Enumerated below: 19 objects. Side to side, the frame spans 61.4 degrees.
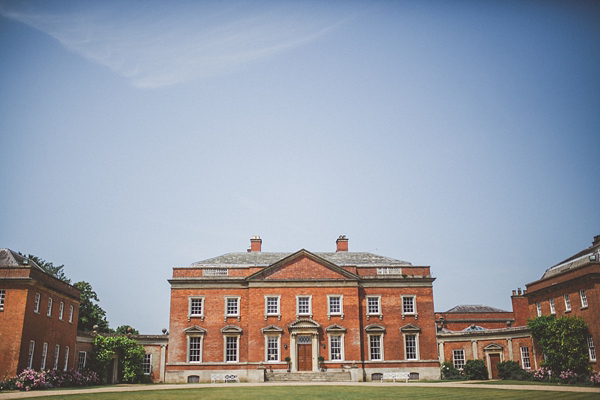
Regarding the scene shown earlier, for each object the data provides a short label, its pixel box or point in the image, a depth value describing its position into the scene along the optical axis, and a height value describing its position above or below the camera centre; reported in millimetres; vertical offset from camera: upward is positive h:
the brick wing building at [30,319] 27797 +2019
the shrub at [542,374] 31283 -1467
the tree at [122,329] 60844 +2854
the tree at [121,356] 36281 -149
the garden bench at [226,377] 36250 -1698
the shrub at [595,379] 27312 -1570
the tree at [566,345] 30266 +277
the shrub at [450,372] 36481 -1503
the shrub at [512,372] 33125 -1417
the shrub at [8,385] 26384 -1510
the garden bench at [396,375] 34359 -1590
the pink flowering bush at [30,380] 26688 -1318
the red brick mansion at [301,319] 37188 +2407
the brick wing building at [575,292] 30250 +3678
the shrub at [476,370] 35156 -1330
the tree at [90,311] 52156 +4311
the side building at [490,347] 35750 +215
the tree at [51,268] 53469 +9014
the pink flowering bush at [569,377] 28920 -1530
